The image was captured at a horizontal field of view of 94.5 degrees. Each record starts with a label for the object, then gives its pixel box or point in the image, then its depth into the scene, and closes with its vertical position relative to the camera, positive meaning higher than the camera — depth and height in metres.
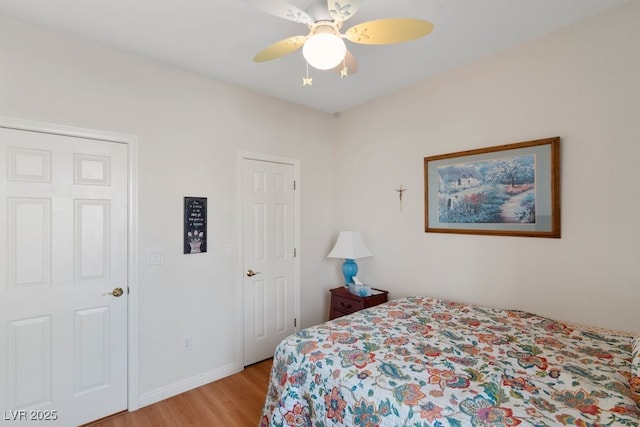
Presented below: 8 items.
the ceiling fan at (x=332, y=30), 1.32 +0.91
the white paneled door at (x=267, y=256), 2.86 -0.39
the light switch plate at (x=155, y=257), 2.28 -0.30
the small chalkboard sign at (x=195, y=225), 2.46 -0.06
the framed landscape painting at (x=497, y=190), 2.02 +0.20
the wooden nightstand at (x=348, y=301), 2.78 -0.81
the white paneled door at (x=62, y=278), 1.82 -0.39
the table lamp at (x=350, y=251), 2.98 -0.34
